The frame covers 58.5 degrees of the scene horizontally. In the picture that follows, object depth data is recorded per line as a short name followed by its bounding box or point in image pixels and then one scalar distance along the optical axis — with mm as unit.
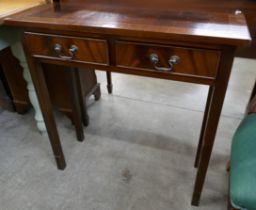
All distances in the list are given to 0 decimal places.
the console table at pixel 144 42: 673
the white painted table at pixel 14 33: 1009
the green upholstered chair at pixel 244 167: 648
